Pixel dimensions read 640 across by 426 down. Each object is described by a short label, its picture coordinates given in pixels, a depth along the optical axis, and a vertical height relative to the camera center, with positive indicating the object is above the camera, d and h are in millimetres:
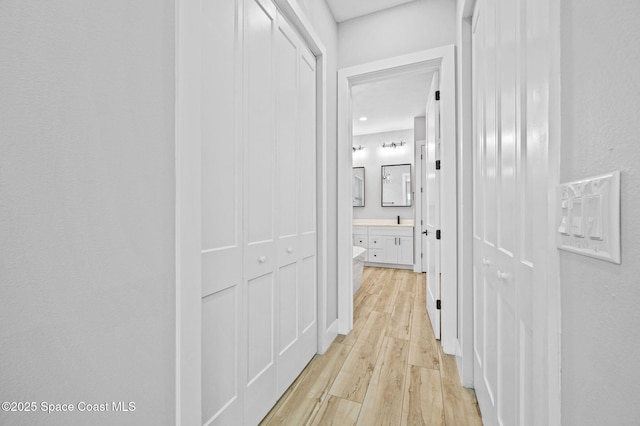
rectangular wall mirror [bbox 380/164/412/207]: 5473 +540
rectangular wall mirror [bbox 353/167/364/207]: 5801 +551
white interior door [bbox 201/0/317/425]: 1076 +8
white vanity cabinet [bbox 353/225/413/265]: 5012 -592
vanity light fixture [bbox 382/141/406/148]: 5520 +1388
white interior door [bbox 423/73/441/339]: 2322 +23
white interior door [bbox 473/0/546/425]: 804 -19
